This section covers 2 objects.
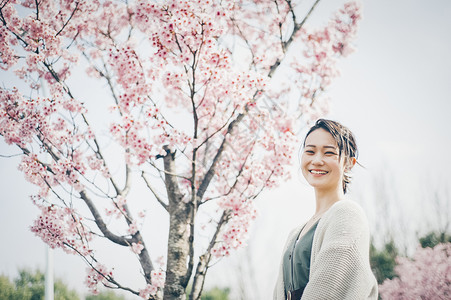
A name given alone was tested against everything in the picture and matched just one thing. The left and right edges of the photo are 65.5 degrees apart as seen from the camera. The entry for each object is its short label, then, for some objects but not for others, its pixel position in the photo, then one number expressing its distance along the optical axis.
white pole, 5.47
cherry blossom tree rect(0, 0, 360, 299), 3.04
